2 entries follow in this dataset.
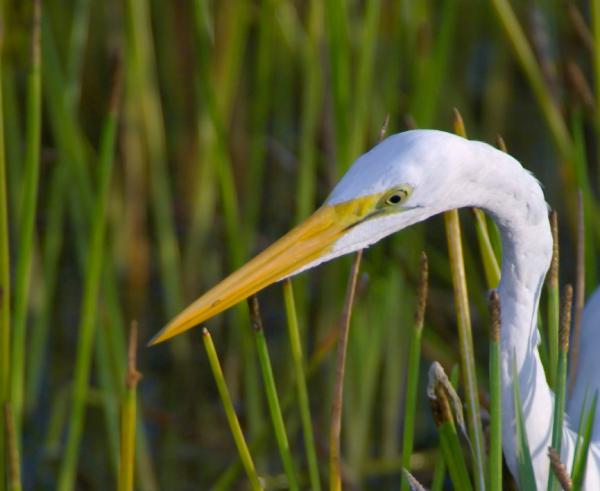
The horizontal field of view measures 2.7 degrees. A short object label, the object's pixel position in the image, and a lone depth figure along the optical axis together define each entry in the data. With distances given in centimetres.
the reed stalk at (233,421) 615
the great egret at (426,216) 613
